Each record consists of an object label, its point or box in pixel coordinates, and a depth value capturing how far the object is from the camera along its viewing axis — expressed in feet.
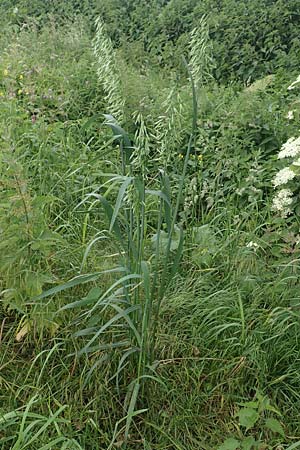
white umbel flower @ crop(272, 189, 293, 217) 9.76
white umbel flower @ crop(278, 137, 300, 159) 9.79
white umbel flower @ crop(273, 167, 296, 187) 9.74
